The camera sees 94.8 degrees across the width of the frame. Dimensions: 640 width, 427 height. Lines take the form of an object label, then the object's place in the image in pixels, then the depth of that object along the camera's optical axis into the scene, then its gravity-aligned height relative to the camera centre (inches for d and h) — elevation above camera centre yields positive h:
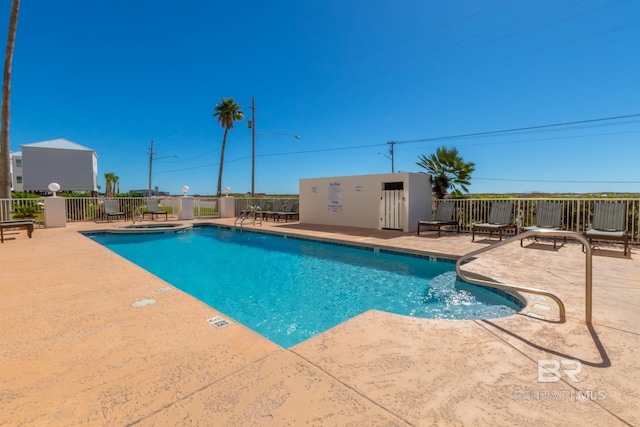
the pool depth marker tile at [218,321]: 103.5 -42.4
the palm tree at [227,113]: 927.7 +289.3
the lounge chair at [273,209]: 556.8 -10.5
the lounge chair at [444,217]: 344.2 -18.1
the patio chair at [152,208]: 523.2 -6.1
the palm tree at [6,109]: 372.8 +128.4
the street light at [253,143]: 818.2 +169.1
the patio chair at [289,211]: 522.9 -14.1
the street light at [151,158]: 1291.1 +208.1
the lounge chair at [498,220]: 290.7 -19.0
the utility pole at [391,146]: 1314.0 +256.3
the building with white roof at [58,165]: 1144.8 +162.9
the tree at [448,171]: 408.2 +43.9
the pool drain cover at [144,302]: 121.9 -41.4
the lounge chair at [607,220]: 232.1 -16.4
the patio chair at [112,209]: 483.5 -6.5
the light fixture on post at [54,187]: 414.4 +26.3
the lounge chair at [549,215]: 274.4 -13.3
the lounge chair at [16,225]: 293.2 -19.6
